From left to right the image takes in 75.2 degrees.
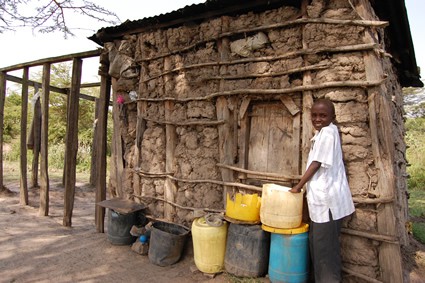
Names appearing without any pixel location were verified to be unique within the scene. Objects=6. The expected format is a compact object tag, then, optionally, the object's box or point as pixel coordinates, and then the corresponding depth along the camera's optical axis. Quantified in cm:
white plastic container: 297
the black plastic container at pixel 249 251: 320
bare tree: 357
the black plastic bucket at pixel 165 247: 367
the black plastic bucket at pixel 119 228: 431
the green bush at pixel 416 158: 1041
